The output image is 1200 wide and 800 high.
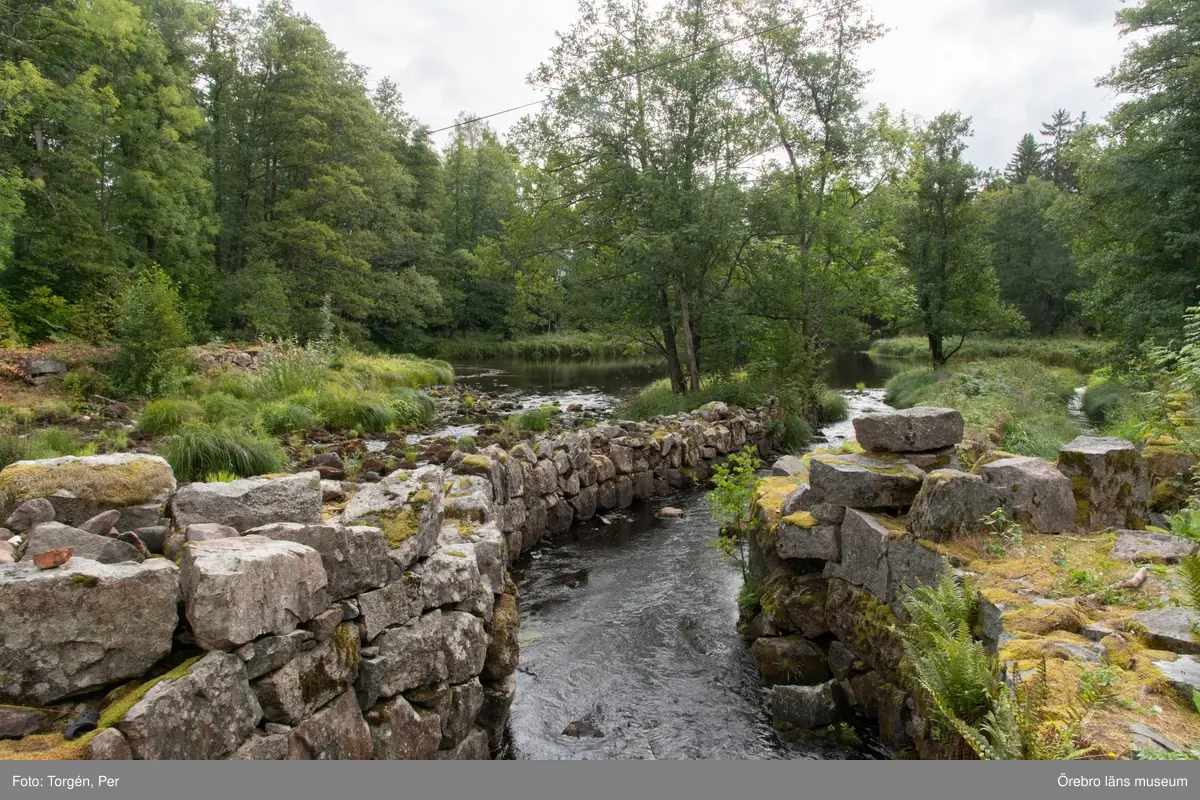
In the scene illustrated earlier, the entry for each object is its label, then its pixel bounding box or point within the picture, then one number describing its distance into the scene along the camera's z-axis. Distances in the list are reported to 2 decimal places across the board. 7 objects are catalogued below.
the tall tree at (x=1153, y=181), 14.77
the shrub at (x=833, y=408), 20.69
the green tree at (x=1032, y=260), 43.78
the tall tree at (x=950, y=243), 26.94
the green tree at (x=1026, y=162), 61.84
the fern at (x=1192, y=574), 3.58
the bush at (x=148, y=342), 15.03
